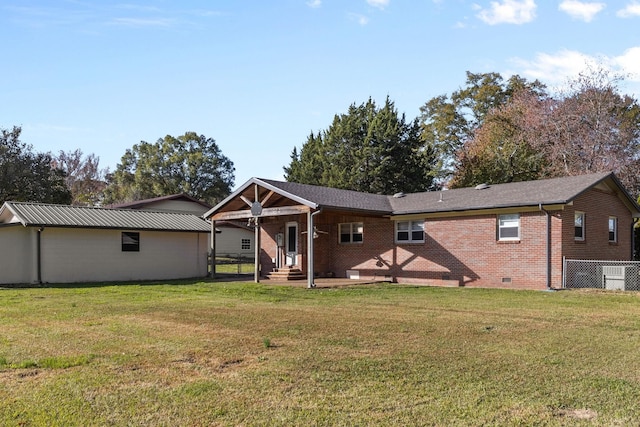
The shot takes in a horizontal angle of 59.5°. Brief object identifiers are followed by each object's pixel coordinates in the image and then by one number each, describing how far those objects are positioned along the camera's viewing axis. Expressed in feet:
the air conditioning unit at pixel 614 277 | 53.57
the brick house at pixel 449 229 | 57.82
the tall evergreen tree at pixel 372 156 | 118.83
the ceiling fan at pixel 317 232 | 70.80
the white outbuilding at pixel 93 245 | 66.13
